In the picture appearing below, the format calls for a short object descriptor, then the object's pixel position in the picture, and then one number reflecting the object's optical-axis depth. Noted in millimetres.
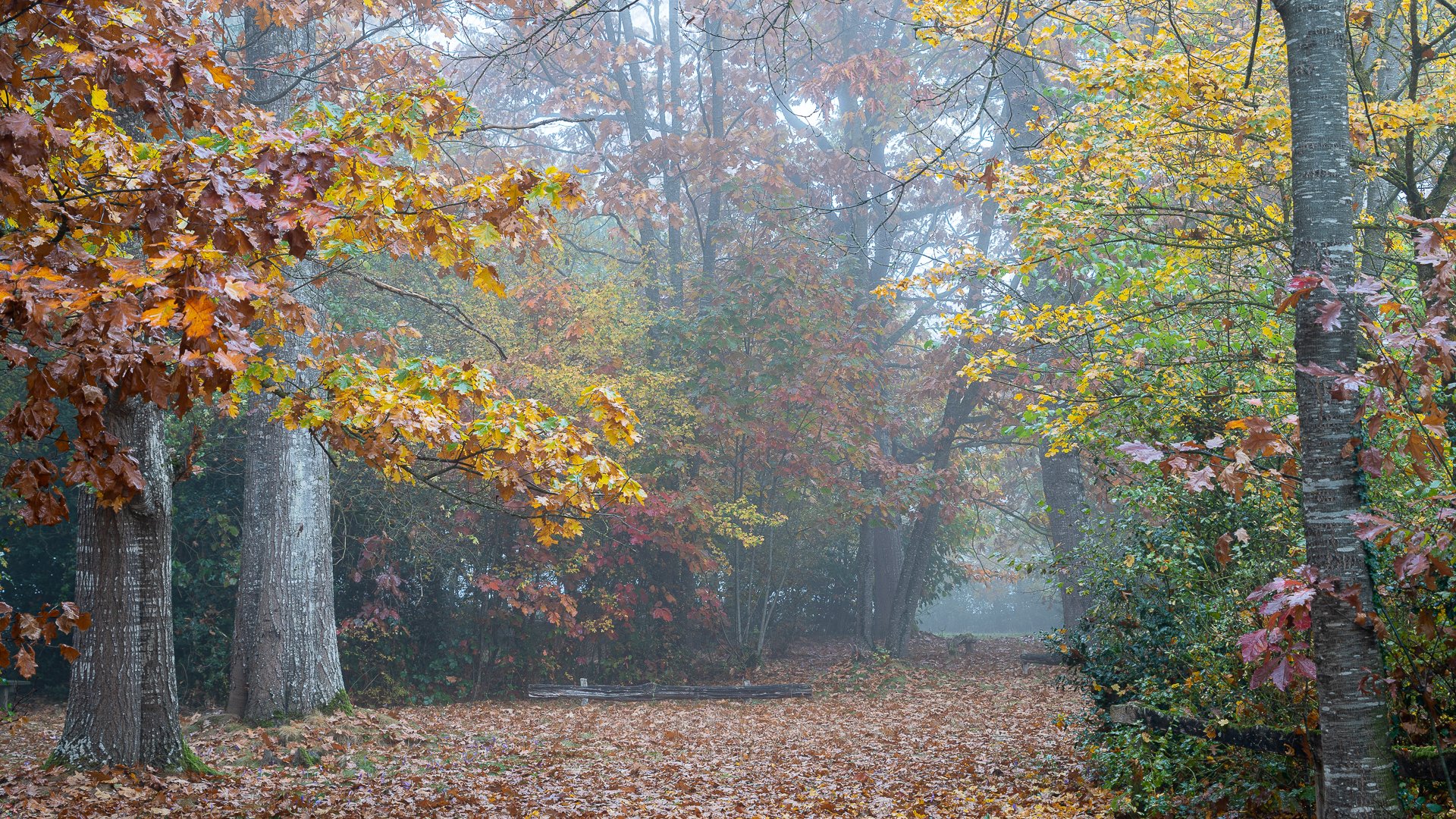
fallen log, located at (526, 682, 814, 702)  13547
